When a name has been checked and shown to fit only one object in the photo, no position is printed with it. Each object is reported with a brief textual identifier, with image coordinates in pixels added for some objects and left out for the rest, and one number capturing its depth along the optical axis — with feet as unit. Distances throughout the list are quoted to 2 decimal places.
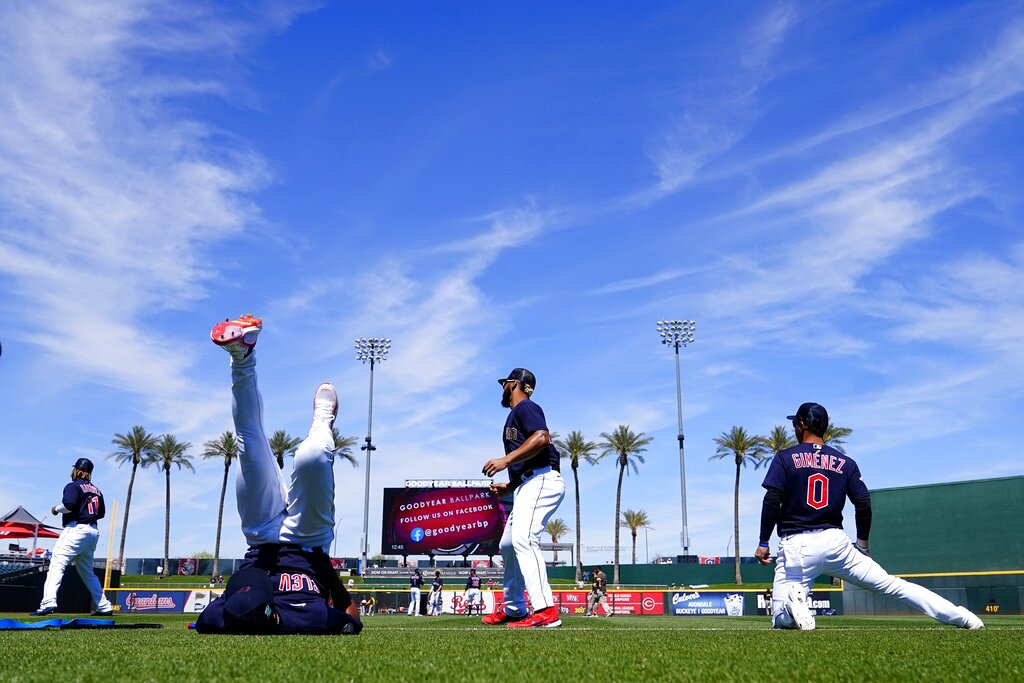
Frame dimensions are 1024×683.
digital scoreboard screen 136.15
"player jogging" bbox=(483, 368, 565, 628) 21.16
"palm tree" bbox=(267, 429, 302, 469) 210.79
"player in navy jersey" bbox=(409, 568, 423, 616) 102.53
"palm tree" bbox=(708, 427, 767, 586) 192.71
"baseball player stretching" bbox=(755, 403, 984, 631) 20.53
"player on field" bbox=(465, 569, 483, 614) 105.91
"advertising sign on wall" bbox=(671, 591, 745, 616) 116.26
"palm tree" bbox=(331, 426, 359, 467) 207.92
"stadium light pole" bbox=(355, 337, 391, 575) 206.49
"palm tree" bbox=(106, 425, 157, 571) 211.61
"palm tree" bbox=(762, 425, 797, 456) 190.19
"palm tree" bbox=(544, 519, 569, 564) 276.21
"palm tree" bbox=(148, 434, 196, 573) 214.07
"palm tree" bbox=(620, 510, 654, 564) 281.54
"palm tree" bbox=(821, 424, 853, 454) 183.61
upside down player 14.75
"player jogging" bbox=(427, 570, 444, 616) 103.30
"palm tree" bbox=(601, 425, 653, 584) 204.33
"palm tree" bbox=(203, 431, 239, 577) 209.26
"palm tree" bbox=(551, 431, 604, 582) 200.95
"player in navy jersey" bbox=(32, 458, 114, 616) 34.76
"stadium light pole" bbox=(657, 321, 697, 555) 208.95
